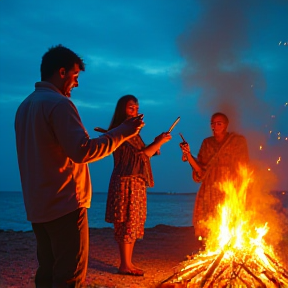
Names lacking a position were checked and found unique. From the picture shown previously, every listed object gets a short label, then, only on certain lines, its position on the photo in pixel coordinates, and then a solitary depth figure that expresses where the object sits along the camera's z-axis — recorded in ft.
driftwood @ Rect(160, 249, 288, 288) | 13.39
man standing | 8.68
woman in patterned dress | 17.30
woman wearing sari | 18.44
